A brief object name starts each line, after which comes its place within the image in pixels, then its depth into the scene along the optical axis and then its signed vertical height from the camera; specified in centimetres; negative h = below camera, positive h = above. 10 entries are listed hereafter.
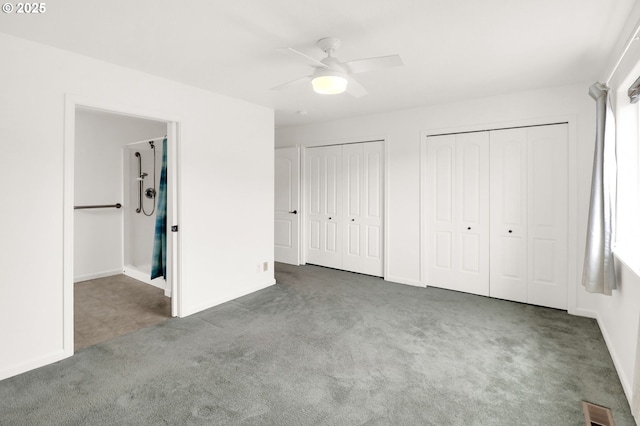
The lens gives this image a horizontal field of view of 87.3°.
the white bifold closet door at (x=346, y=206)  487 +13
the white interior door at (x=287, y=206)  568 +16
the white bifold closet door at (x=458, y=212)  399 +4
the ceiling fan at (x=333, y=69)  217 +98
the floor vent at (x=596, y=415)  185 -113
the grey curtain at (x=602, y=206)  247 +7
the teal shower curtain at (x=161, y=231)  396 -19
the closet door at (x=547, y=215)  350 +0
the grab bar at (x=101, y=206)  464 +13
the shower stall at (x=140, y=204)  473 +16
